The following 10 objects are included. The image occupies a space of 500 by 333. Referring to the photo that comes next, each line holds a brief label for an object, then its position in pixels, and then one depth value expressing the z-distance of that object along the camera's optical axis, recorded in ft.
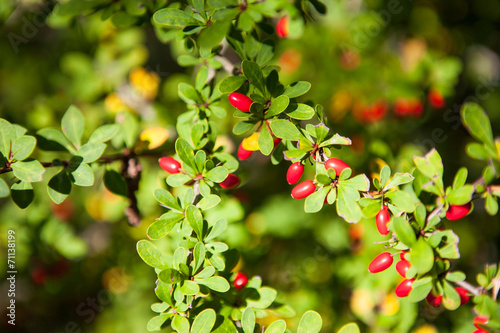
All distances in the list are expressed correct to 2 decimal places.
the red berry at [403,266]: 1.62
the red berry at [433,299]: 1.64
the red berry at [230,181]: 1.66
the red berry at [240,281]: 1.67
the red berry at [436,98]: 2.05
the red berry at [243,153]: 1.66
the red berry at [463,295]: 1.66
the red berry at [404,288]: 1.64
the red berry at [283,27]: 1.80
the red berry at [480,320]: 1.65
